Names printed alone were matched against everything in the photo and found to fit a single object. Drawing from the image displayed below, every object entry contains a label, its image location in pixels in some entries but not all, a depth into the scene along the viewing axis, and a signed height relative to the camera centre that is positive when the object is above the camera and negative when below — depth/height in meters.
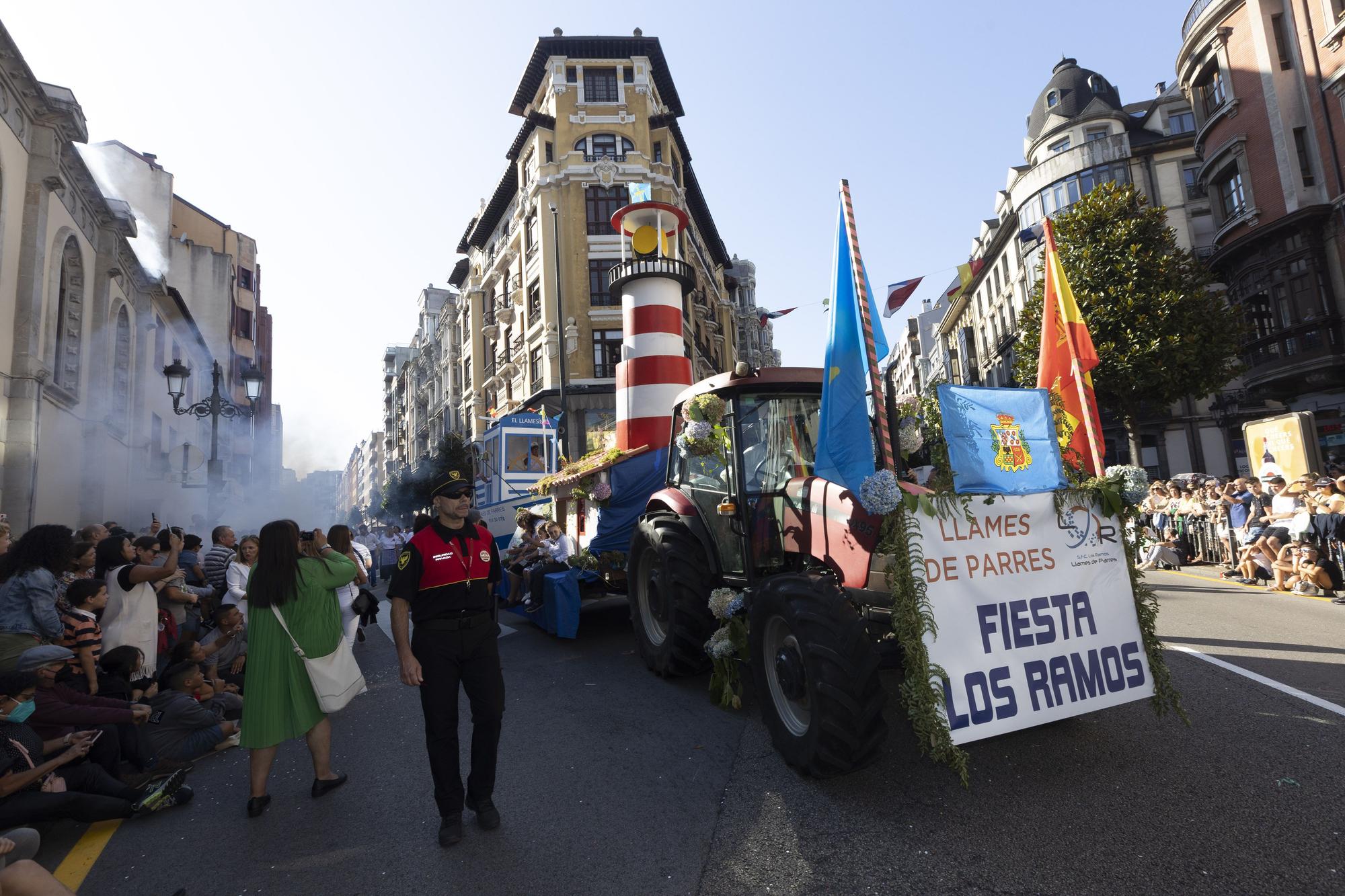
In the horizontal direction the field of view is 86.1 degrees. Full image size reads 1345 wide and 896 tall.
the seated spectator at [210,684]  5.88 -1.08
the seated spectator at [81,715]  4.17 -0.90
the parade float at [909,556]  3.73 -0.29
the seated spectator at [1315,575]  9.26 -1.20
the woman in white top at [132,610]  5.32 -0.36
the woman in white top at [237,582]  7.00 -0.27
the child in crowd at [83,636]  4.74 -0.47
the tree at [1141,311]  19.23 +4.89
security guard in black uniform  3.70 -0.55
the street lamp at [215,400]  14.02 +3.23
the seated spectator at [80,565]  5.31 +0.00
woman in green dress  4.15 -0.60
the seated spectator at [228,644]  6.48 -0.81
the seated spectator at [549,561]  8.88 -0.35
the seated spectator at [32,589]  4.37 -0.13
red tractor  3.70 -0.36
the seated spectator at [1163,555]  13.48 -1.18
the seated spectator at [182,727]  5.02 -1.19
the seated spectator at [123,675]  4.95 -0.79
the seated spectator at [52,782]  3.74 -1.18
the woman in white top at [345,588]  7.17 -0.41
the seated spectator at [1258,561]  10.37 -1.10
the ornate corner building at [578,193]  30.88 +15.38
